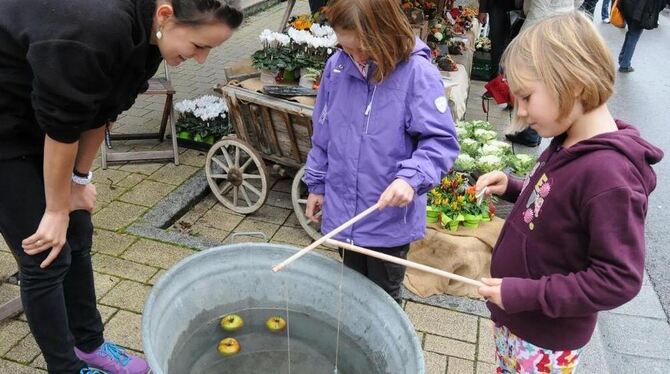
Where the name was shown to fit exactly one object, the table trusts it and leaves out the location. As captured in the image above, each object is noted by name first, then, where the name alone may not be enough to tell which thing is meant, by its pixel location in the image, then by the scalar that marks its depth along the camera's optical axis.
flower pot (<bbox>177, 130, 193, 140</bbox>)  4.32
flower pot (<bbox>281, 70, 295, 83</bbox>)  3.58
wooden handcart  3.29
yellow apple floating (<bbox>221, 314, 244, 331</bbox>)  1.80
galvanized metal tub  1.47
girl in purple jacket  1.77
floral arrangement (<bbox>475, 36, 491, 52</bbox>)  7.17
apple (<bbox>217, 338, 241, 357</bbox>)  1.85
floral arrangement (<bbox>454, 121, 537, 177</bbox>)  3.59
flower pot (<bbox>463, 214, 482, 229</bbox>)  3.08
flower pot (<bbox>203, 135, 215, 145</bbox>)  4.27
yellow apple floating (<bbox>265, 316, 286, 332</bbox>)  1.87
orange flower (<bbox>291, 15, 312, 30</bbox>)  3.93
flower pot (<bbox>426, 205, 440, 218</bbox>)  3.09
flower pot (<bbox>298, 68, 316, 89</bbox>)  3.50
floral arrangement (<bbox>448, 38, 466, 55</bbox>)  5.94
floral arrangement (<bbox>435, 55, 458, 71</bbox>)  4.91
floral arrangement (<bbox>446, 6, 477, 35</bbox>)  6.49
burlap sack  2.94
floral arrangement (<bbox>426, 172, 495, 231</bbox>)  3.07
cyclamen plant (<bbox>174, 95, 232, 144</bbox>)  4.22
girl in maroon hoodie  1.23
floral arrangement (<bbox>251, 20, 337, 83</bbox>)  3.52
